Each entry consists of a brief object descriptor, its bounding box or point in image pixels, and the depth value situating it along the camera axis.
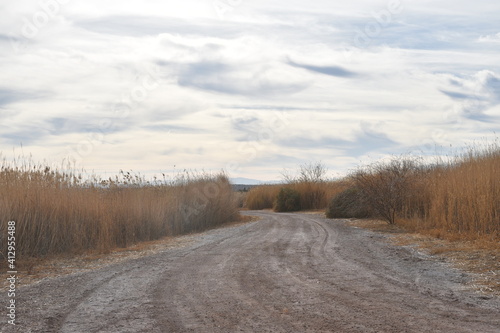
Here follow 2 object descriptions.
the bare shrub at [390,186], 18.95
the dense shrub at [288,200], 35.22
